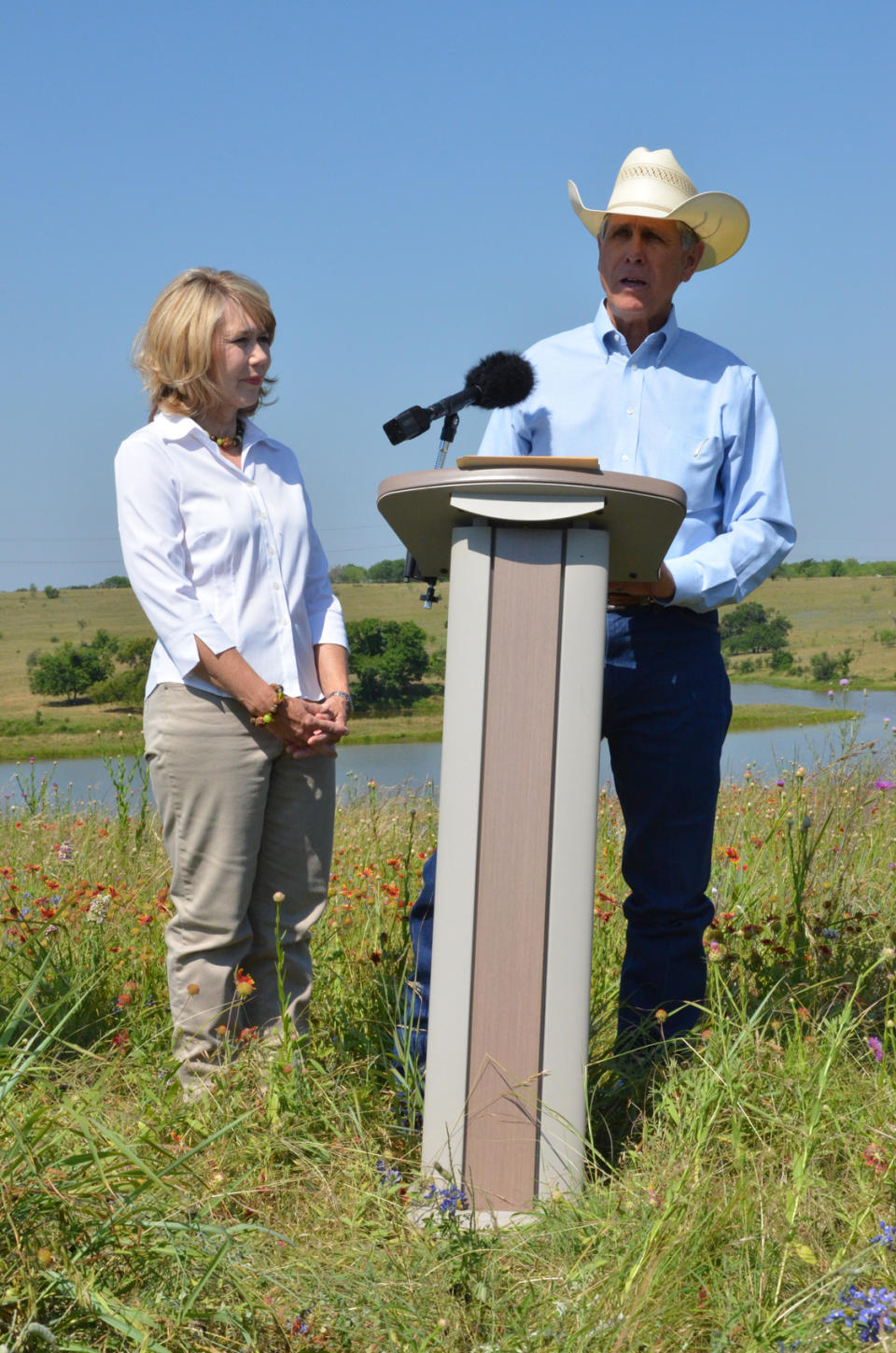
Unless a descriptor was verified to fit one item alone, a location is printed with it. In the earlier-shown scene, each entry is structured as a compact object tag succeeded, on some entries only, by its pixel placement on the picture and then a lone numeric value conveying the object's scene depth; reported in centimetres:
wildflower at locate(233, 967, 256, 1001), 280
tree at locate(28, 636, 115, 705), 3709
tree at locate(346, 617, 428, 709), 2592
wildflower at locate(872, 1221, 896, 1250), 196
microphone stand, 273
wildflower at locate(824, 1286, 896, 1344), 173
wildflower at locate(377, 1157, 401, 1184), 240
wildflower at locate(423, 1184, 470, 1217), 215
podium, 221
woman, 292
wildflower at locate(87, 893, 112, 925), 382
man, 295
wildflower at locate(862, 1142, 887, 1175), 234
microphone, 279
